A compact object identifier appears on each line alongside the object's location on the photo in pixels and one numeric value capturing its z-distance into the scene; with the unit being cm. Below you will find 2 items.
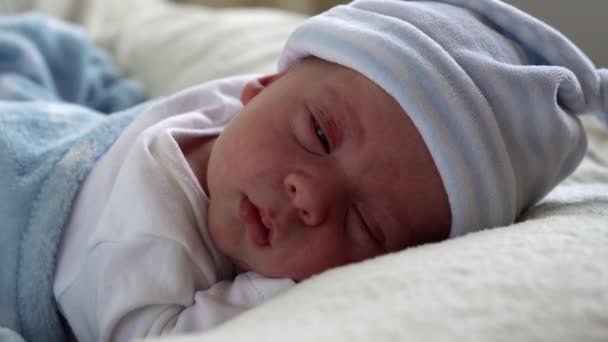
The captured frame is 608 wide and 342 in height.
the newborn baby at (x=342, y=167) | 52
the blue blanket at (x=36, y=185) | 55
